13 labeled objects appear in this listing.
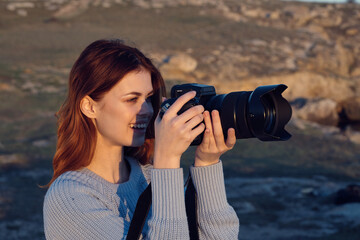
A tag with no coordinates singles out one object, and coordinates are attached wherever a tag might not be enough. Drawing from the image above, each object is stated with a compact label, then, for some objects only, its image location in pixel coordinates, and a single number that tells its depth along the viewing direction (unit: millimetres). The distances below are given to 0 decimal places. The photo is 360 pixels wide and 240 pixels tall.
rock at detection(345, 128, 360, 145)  11100
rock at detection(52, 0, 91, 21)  21664
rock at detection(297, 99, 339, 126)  12844
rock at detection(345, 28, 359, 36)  21547
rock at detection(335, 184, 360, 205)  6717
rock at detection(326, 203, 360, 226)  6168
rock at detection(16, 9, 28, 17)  21456
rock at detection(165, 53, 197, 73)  14336
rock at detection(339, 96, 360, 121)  13672
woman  1656
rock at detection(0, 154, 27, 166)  7474
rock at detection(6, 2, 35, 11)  22178
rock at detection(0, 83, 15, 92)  11758
